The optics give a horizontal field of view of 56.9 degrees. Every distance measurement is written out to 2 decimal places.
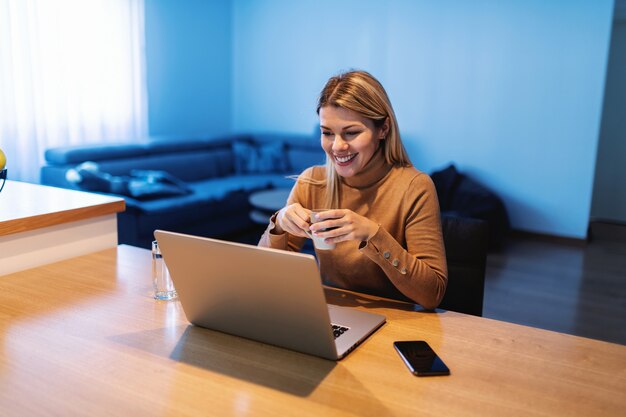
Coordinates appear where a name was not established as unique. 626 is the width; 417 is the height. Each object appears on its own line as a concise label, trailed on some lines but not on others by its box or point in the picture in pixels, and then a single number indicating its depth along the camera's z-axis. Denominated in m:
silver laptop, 0.96
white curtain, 4.14
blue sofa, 3.88
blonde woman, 1.31
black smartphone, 0.99
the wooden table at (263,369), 0.88
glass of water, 1.34
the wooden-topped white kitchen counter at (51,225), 1.47
